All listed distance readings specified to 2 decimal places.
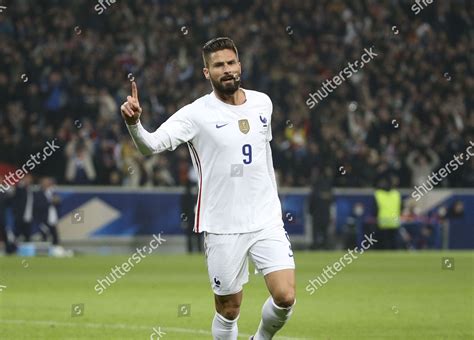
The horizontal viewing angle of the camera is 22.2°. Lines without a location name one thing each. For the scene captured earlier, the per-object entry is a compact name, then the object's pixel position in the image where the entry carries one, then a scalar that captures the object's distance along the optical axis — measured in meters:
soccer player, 8.66
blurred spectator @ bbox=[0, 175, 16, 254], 26.86
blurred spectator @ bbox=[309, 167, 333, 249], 28.48
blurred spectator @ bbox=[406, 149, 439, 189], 30.03
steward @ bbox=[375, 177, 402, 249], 27.33
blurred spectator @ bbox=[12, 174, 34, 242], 26.75
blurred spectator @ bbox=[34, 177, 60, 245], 26.55
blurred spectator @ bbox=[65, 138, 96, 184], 27.53
